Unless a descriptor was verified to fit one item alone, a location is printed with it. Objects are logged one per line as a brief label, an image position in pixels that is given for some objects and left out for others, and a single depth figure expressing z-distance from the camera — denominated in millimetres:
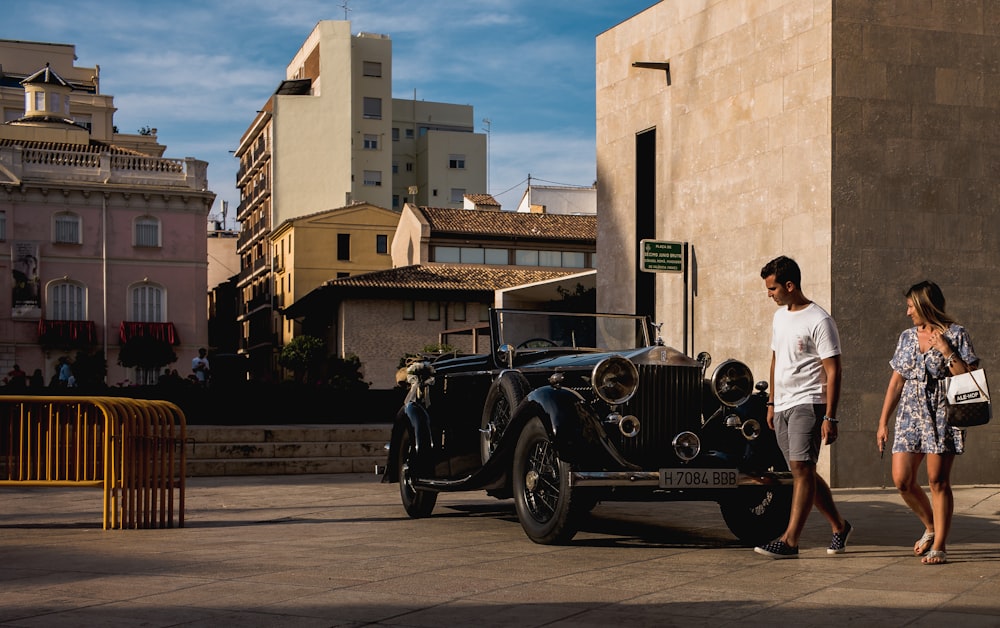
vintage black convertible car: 7906
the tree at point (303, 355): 57875
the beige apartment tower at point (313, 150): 75750
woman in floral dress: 7203
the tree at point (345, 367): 46281
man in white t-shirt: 7441
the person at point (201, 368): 28797
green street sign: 15367
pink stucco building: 54031
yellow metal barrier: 9594
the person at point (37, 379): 26541
